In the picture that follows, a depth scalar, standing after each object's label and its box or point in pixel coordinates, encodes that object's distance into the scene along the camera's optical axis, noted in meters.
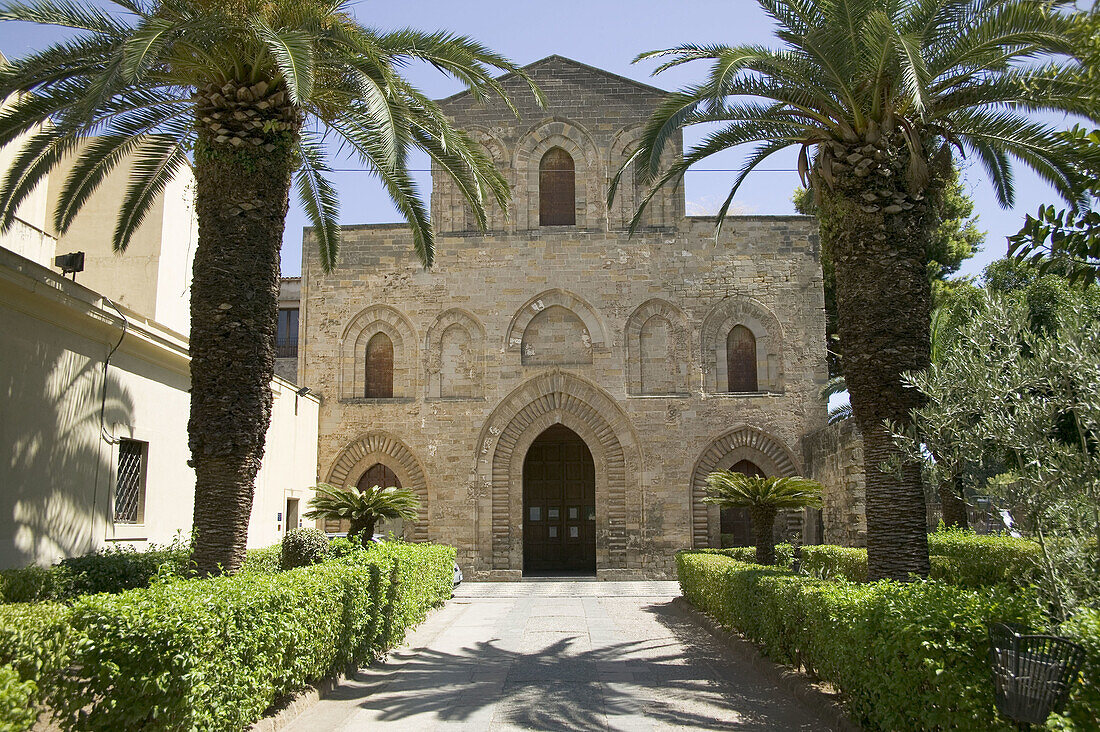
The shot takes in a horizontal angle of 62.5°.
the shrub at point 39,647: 5.07
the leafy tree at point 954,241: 26.48
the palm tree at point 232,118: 8.55
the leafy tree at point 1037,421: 5.33
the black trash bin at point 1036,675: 4.48
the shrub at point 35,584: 8.45
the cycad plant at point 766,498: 12.80
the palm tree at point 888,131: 8.57
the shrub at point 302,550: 12.89
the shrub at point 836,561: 13.64
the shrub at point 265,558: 12.63
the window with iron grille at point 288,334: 28.17
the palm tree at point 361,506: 13.47
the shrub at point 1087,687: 4.41
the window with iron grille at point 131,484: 12.86
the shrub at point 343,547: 11.80
